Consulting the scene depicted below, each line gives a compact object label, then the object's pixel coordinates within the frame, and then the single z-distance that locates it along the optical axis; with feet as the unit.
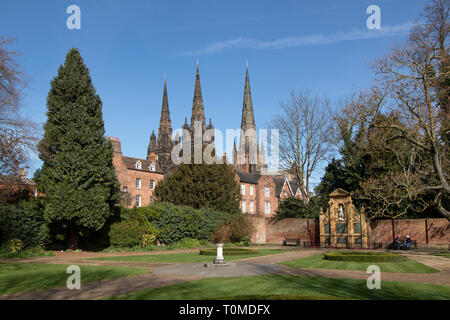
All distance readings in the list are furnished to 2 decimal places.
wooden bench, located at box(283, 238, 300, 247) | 129.80
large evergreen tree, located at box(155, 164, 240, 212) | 135.03
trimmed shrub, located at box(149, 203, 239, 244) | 106.22
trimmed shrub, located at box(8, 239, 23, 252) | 78.54
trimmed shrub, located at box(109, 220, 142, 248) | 95.14
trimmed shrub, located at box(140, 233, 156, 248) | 99.45
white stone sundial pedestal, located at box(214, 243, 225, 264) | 56.02
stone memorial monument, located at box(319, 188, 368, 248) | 107.24
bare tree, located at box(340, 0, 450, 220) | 63.31
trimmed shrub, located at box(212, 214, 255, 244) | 117.08
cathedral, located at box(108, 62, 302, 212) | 183.93
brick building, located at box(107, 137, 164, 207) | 173.27
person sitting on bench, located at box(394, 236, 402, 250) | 102.18
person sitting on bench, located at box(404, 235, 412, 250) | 99.66
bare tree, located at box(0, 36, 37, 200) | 59.57
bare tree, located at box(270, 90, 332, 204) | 125.70
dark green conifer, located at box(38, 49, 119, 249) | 82.28
